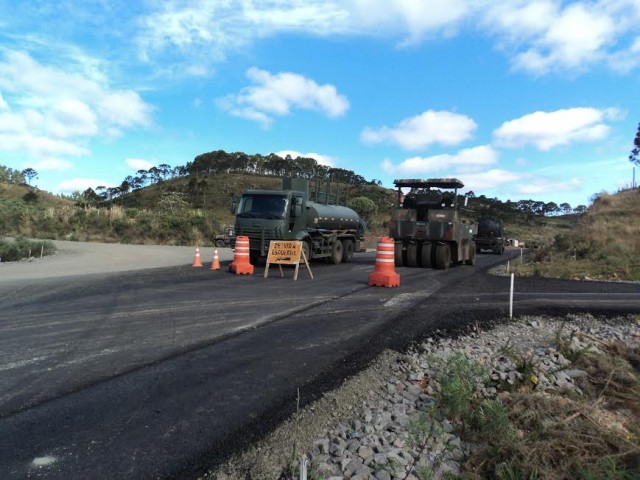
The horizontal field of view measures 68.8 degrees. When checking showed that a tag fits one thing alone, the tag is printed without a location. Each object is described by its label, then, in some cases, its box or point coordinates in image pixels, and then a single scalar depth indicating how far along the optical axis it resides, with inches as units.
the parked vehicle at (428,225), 720.3
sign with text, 571.5
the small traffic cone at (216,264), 640.4
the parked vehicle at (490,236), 1428.4
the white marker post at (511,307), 346.2
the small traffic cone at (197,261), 674.7
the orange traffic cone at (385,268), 487.5
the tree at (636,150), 2009.6
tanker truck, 660.7
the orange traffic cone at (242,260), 587.2
